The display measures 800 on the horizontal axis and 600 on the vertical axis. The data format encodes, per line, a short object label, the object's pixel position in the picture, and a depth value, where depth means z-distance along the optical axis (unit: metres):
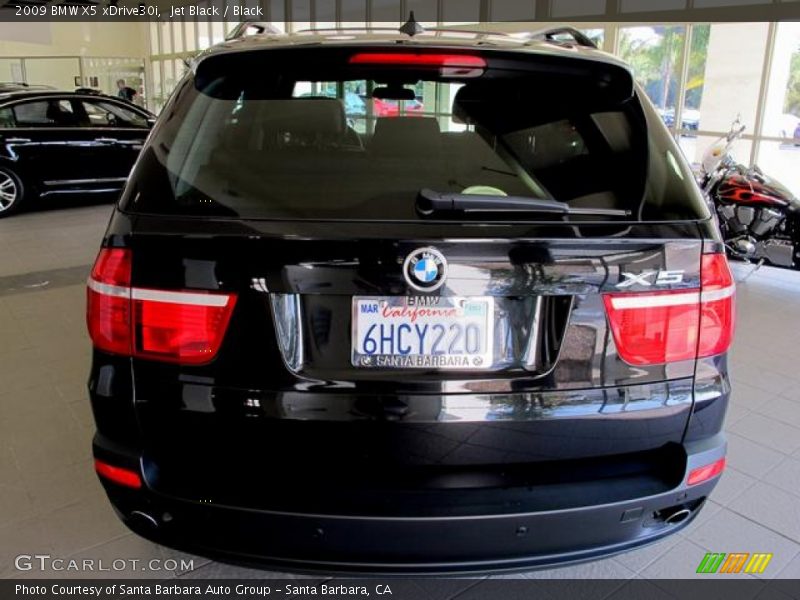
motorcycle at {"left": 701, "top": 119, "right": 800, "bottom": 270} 5.22
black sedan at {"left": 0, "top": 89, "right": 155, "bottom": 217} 8.09
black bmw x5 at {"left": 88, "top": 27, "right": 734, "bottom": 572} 1.45
